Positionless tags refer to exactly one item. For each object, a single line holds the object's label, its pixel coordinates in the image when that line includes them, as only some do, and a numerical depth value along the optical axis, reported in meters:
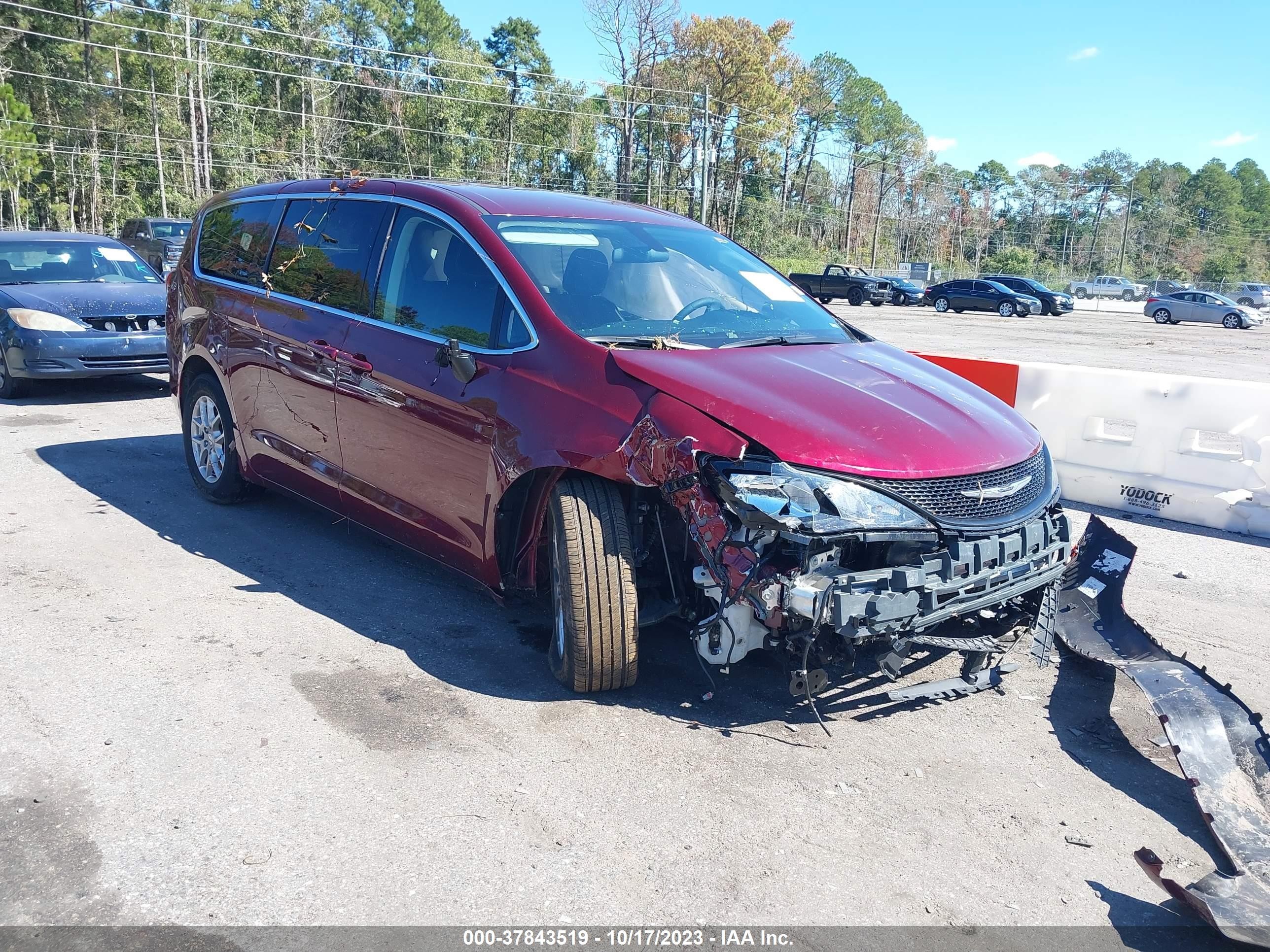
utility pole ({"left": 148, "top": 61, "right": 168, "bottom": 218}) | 52.47
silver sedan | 39.09
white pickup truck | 61.25
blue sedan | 9.48
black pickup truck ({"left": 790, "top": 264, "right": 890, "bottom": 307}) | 41.19
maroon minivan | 3.31
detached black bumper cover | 2.64
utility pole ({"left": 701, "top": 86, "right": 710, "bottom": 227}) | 40.94
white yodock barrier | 6.60
